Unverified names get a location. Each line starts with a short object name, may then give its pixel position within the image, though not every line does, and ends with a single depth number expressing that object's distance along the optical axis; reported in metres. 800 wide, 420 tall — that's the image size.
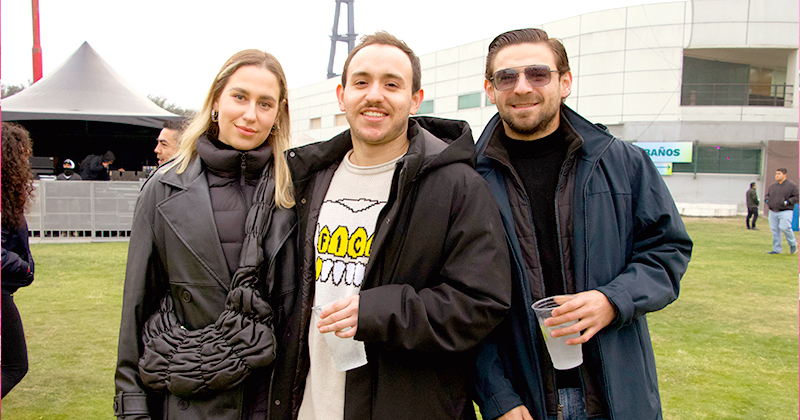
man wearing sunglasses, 1.76
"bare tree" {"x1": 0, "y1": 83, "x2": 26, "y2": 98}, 32.47
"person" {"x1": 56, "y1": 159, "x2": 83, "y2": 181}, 12.95
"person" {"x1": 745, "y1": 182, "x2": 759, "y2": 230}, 17.78
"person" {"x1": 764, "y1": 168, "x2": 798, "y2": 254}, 11.27
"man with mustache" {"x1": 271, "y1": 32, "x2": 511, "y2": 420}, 1.61
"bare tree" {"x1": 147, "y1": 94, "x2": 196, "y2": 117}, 51.13
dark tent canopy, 12.17
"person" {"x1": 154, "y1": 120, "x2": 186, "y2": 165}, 5.89
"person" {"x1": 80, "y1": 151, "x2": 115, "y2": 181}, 12.89
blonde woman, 1.86
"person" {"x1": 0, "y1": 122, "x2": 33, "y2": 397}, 2.97
